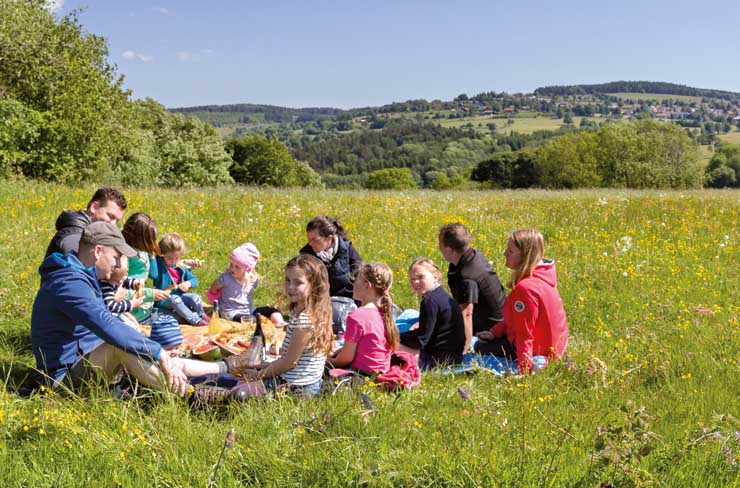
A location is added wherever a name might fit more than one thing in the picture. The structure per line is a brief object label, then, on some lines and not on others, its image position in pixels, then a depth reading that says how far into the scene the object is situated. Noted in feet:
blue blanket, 18.92
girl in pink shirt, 17.35
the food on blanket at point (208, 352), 19.79
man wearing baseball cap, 14.70
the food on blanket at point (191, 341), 20.20
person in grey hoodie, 20.07
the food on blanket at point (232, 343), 20.16
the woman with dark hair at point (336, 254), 25.35
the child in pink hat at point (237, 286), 24.21
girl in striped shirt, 16.15
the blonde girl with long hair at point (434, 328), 19.74
